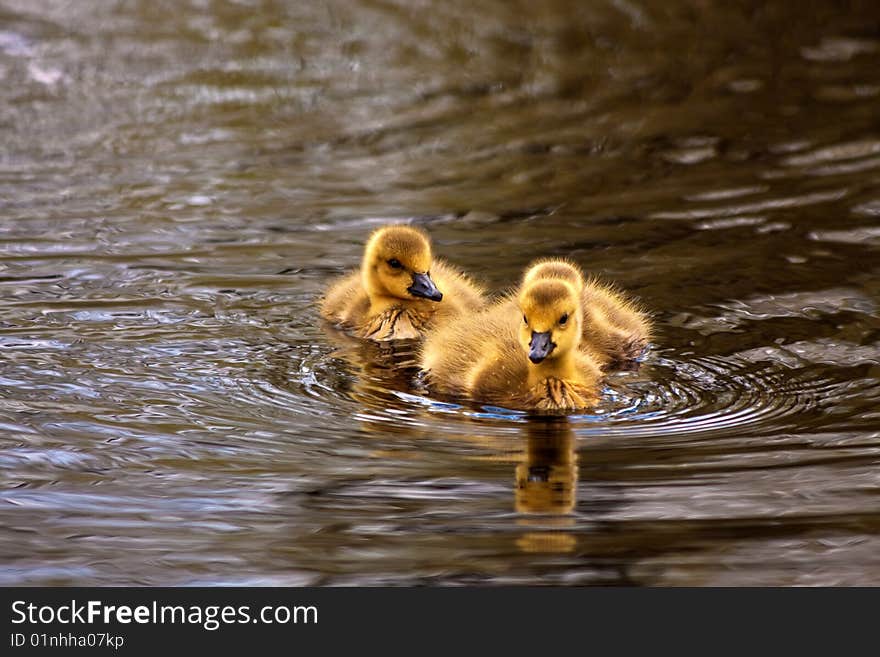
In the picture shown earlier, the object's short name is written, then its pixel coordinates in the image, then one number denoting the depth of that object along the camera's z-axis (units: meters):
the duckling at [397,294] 13.43
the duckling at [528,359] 11.41
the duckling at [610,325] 12.83
